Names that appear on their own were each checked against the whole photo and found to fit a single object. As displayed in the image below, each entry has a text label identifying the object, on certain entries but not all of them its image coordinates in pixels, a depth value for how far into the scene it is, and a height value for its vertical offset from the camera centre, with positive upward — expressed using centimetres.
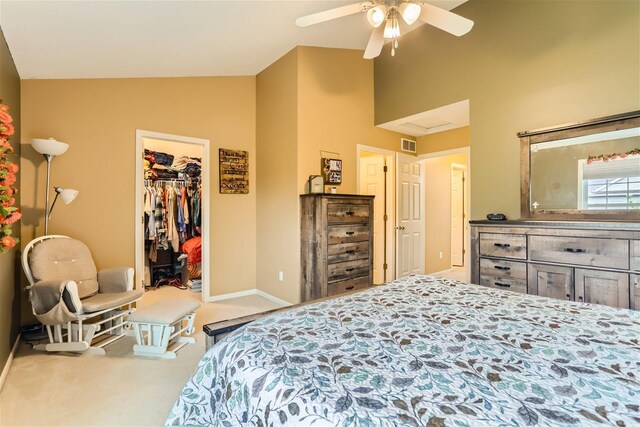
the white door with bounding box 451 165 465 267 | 661 -8
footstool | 252 -93
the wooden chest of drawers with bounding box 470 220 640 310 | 216 -36
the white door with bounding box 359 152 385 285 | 495 +26
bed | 71 -44
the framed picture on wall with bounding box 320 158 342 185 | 402 +57
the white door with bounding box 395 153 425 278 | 500 -4
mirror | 251 +38
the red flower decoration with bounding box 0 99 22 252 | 145 +12
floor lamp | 276 +56
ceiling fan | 217 +143
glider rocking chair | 244 -68
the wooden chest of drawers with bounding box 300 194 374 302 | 358 -37
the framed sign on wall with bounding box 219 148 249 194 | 427 +60
